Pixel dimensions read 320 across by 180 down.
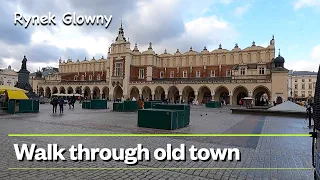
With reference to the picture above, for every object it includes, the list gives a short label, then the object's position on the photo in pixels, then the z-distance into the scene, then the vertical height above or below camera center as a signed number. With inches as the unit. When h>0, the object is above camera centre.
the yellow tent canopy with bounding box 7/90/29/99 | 755.5 -6.0
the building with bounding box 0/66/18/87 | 3294.0 +236.2
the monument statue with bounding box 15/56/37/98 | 1309.1 +79.1
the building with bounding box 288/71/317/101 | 3552.7 +172.8
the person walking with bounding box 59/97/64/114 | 802.5 -28.8
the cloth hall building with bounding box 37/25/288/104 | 1710.1 +175.5
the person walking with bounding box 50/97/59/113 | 778.4 -28.2
